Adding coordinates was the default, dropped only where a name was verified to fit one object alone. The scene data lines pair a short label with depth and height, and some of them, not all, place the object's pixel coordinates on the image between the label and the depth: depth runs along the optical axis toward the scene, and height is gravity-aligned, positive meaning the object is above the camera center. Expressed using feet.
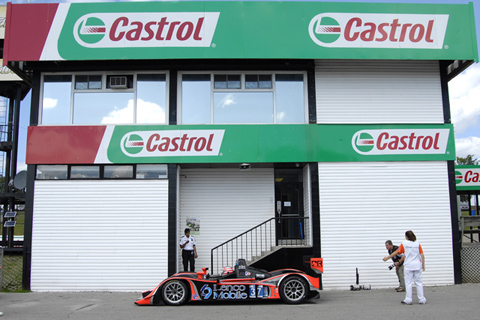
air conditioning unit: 41.19 +12.97
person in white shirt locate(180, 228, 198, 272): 39.19 -3.80
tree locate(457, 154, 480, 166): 153.80 +17.49
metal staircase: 41.50 -3.33
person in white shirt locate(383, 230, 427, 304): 29.43 -4.20
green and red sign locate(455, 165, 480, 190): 70.79 +5.08
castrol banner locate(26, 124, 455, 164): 39.68 +6.39
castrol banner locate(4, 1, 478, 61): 39.45 +17.12
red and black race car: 30.53 -5.72
